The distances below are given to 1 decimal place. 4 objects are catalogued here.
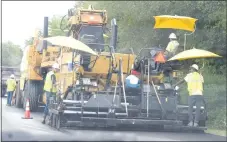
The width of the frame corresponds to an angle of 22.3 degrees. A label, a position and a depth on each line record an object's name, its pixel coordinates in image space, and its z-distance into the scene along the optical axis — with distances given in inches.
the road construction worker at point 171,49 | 627.8
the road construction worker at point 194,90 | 569.0
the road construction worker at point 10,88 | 971.3
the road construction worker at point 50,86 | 635.1
